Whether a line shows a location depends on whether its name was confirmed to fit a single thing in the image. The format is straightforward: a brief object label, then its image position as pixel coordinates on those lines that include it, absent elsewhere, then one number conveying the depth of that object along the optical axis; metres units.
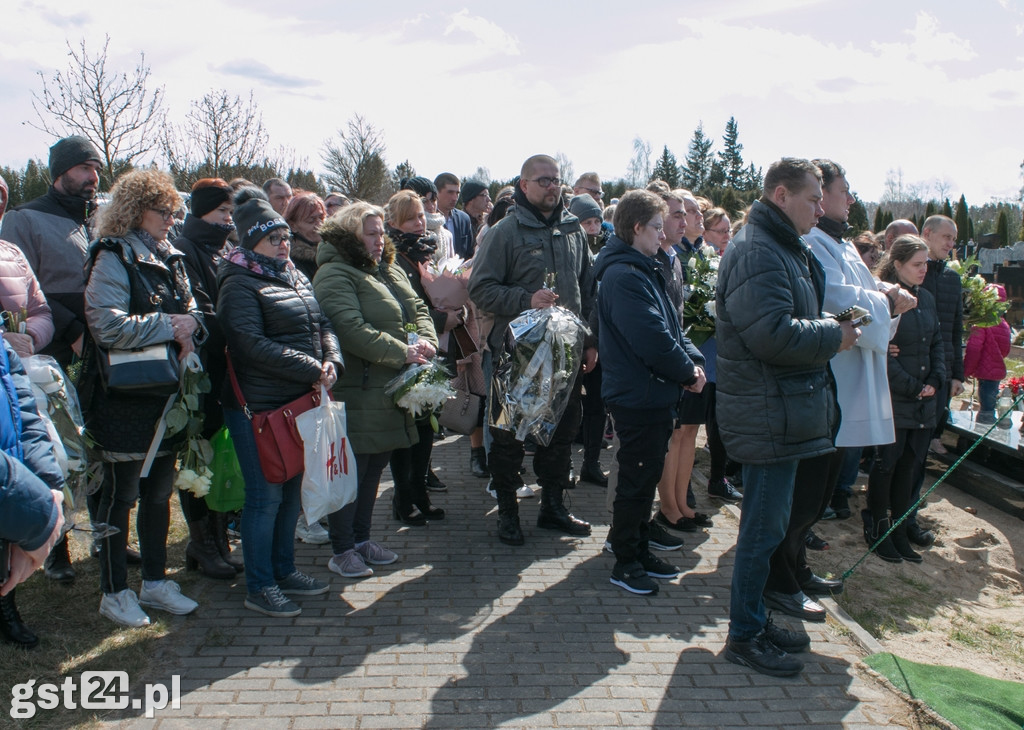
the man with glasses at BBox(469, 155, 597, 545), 5.35
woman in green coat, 4.76
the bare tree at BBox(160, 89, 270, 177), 22.36
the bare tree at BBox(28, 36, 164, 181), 16.20
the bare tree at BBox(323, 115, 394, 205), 32.31
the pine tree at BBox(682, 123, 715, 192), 65.47
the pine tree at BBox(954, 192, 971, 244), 37.53
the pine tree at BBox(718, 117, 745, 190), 65.56
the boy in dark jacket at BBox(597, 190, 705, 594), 4.54
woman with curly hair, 3.92
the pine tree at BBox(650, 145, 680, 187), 62.82
